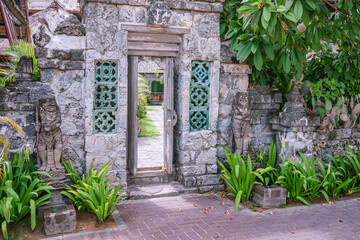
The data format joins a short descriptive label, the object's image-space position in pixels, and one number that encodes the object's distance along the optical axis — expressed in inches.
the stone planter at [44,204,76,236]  158.9
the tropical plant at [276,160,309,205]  205.9
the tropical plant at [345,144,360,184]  229.8
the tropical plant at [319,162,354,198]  214.4
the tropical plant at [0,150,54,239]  153.3
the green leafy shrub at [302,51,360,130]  234.8
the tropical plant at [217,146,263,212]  202.8
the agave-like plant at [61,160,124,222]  169.0
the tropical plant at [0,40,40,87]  203.2
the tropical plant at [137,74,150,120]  474.6
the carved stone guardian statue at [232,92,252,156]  222.1
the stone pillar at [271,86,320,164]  226.7
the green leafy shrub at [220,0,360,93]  166.6
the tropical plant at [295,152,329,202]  208.8
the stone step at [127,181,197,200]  210.7
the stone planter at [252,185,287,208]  198.4
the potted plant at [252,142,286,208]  198.7
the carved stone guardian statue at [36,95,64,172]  172.6
